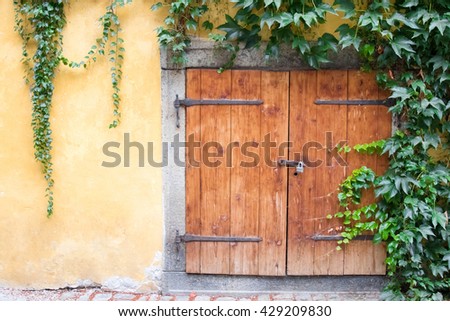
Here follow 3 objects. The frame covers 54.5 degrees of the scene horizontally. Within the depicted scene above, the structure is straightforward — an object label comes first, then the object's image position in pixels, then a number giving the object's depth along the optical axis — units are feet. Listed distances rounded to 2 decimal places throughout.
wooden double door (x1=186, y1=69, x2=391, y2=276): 11.48
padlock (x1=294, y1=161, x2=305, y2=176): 11.37
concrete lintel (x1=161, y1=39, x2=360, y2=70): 11.39
